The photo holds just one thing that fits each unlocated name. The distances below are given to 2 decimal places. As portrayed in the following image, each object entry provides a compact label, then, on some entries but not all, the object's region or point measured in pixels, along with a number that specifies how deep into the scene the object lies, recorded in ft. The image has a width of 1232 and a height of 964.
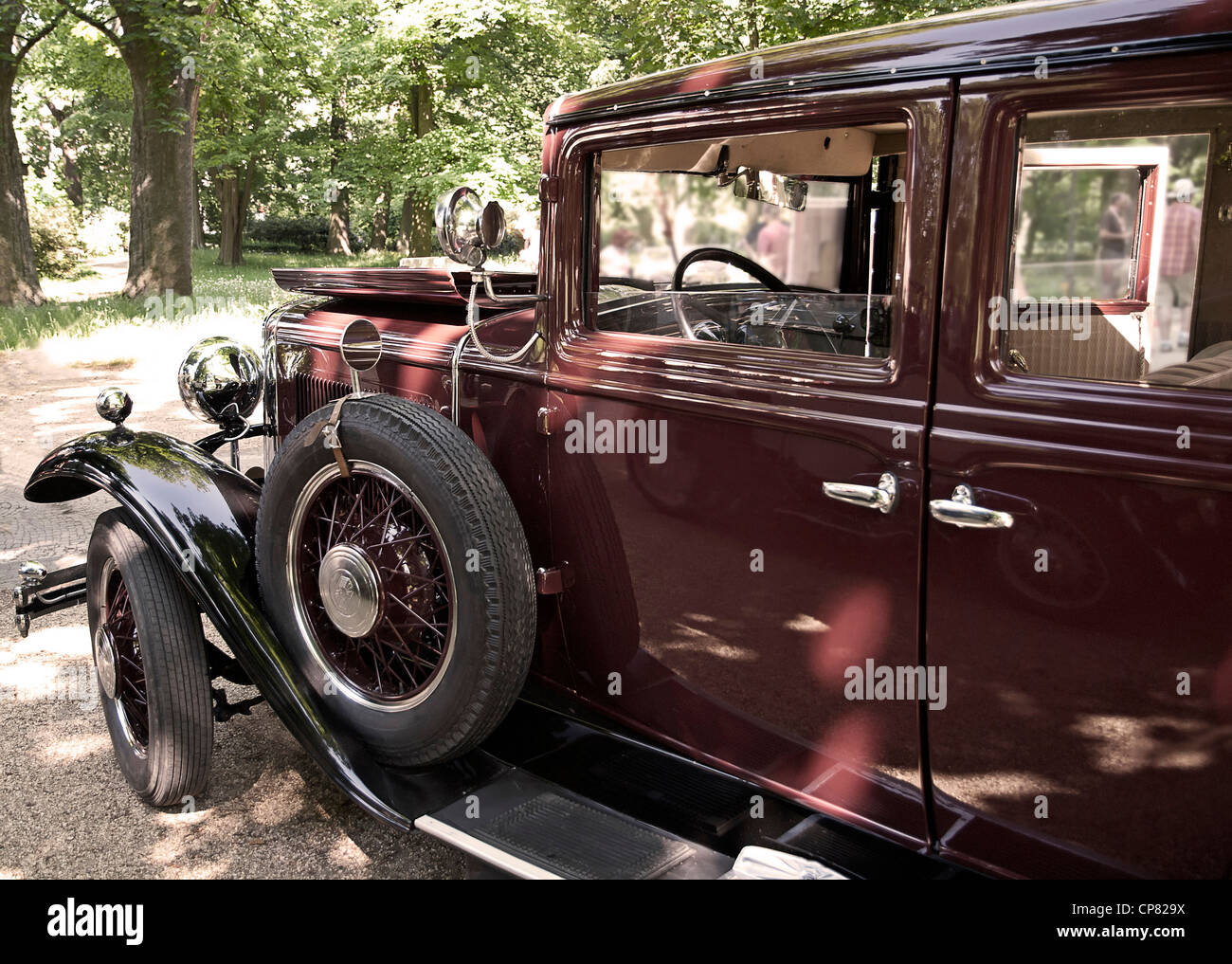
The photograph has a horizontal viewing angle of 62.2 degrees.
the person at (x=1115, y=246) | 7.50
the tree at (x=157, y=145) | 42.65
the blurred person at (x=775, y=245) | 8.57
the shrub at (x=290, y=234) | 111.86
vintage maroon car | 5.59
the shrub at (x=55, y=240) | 67.82
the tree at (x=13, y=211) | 43.45
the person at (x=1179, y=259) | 6.61
